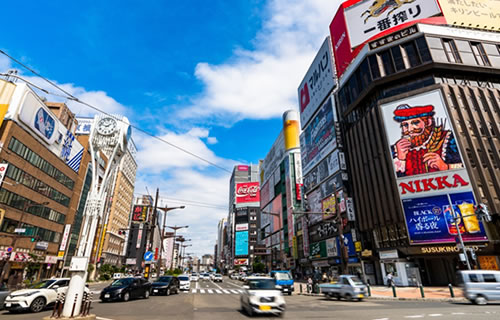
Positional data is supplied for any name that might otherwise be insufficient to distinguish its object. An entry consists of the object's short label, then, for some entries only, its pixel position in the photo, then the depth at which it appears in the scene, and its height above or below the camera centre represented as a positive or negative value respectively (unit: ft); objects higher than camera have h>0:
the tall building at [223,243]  576.36 +47.01
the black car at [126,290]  56.54 -5.15
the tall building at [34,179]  116.67 +42.80
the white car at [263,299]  37.68 -4.75
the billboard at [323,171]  159.84 +58.02
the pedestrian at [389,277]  91.75 -4.74
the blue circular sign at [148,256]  75.65 +2.42
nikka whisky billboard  99.14 +35.15
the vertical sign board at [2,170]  93.50 +31.96
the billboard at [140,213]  337.93 +62.27
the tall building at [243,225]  436.35 +63.65
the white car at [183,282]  88.94 -5.45
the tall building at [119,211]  266.16 +57.24
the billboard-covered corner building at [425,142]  100.94 +50.44
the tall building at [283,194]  238.37 +68.15
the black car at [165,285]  72.64 -5.42
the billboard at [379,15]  147.64 +137.29
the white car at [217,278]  174.09 -8.42
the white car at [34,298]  41.83 -4.85
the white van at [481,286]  51.90 -4.40
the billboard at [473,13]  143.95 +129.77
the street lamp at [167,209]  99.30 +19.85
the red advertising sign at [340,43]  169.89 +139.05
